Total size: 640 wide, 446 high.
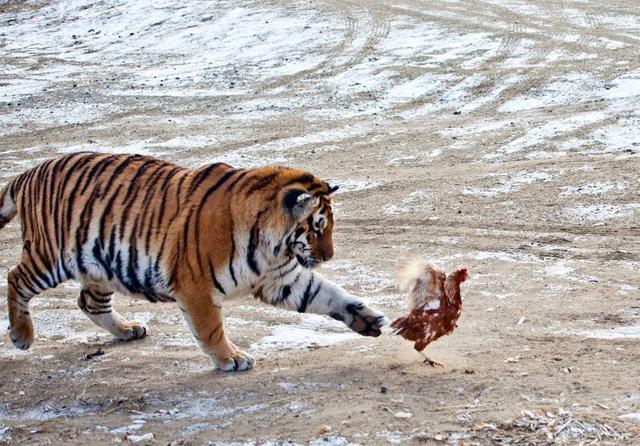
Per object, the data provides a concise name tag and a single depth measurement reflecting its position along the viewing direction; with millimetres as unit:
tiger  11742
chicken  11320
